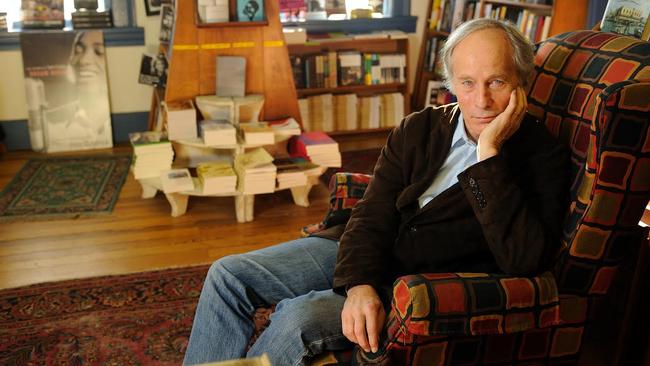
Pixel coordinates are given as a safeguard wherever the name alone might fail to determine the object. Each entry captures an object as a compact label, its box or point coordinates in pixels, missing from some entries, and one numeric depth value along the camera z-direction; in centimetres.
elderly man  150
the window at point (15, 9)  448
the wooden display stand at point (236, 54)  340
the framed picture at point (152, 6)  452
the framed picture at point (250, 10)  344
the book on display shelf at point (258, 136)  335
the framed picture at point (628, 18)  210
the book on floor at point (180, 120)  334
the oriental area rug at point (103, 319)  230
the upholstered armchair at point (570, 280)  138
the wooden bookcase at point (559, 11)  359
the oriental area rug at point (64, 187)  352
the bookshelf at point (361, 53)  466
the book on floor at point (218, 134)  330
